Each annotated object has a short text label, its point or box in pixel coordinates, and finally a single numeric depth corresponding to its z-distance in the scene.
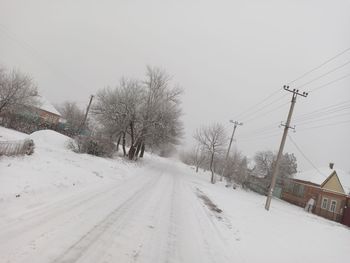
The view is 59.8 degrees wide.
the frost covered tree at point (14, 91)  32.66
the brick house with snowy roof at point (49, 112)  63.91
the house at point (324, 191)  39.53
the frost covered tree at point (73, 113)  45.74
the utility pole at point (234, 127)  44.97
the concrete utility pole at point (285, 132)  22.22
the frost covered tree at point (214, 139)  44.34
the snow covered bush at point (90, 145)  23.11
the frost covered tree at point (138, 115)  34.16
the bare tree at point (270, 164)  51.69
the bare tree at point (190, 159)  114.75
